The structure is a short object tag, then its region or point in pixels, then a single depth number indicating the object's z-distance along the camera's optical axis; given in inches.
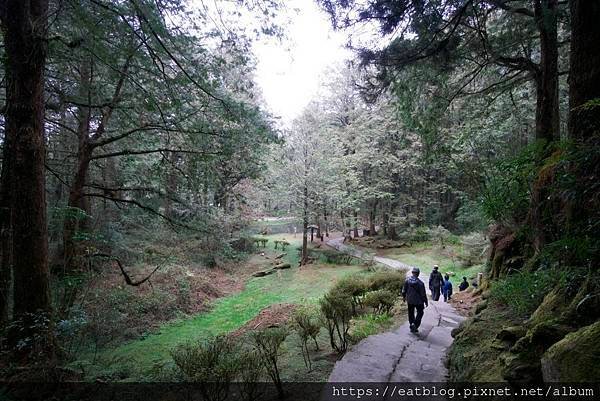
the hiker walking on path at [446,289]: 440.1
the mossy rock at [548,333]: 95.8
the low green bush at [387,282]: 345.7
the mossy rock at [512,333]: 118.6
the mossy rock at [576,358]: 73.1
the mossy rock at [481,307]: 220.2
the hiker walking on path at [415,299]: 260.5
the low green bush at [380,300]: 291.4
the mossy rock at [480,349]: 122.9
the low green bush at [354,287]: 306.1
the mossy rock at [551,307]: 111.3
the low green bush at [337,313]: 213.0
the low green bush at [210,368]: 130.8
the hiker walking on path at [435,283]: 419.8
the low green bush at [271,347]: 154.8
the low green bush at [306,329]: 199.9
